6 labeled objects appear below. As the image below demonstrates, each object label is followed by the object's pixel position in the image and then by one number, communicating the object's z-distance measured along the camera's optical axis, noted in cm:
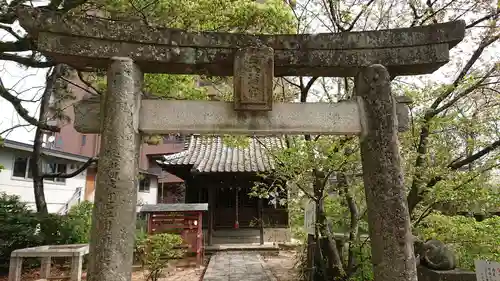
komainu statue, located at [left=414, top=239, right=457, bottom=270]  670
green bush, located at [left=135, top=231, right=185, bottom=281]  874
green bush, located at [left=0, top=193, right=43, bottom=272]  1073
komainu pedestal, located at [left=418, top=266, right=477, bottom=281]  634
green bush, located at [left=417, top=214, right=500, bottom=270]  646
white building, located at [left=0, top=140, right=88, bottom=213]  1539
